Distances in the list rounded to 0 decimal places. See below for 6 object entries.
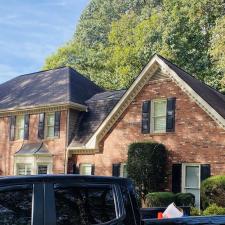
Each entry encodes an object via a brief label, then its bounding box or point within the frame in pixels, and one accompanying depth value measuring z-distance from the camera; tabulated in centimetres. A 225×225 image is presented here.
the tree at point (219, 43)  2417
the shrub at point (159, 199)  1833
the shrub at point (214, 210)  1575
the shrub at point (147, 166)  2011
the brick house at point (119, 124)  2003
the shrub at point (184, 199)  1855
